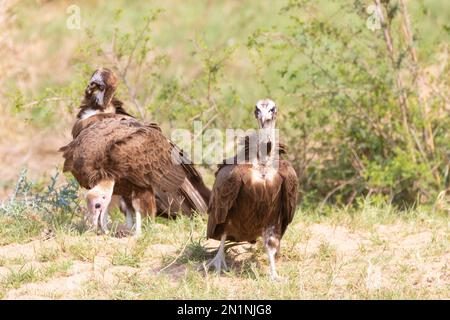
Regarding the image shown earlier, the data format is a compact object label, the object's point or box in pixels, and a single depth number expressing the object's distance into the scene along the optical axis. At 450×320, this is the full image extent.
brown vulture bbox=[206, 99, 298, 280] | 10.85
